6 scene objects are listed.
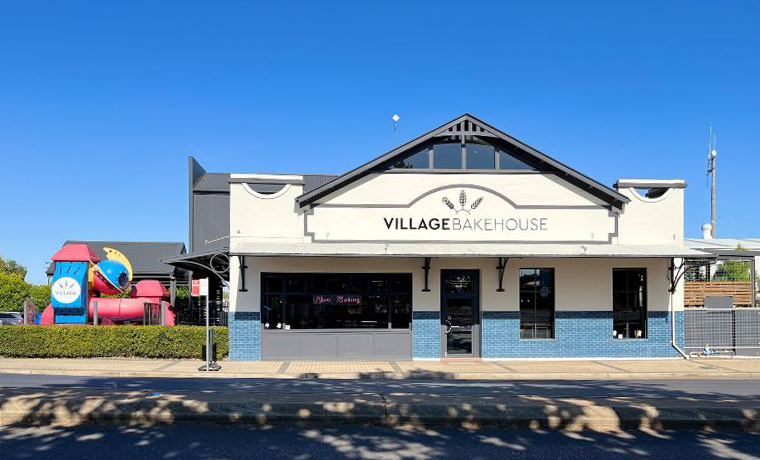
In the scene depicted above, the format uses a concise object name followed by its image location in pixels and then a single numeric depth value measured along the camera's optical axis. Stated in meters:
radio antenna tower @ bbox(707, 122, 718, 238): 50.93
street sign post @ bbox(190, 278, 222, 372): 16.83
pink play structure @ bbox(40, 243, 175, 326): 20.42
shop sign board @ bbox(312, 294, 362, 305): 19.31
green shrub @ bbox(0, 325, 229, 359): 19.05
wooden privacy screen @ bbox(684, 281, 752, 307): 22.08
